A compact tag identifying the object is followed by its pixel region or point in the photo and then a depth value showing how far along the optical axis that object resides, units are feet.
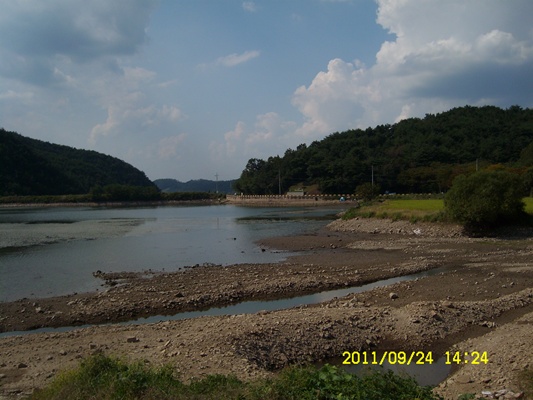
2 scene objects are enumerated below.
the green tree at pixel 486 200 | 127.24
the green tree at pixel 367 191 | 330.54
